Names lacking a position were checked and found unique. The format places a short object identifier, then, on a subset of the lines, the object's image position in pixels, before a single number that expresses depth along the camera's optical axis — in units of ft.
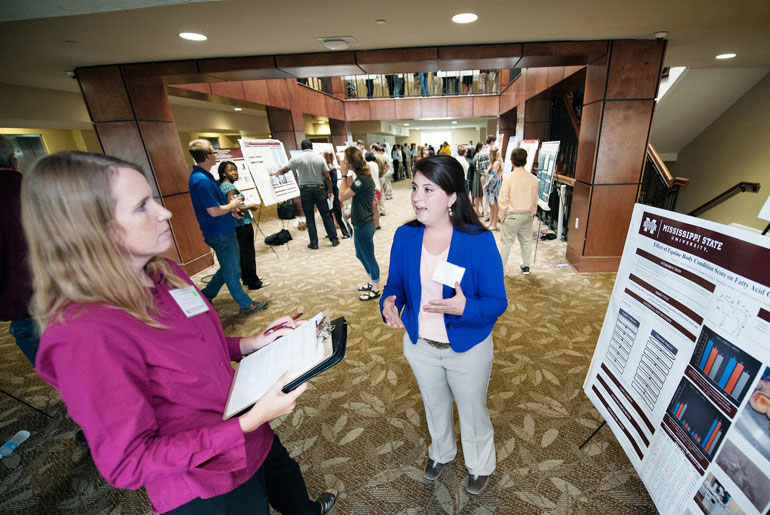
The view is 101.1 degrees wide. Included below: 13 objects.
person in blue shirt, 9.70
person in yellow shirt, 12.14
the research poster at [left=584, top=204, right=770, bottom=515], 2.78
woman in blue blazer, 4.20
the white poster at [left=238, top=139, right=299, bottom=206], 15.76
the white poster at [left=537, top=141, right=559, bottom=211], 14.64
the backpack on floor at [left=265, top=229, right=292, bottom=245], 19.74
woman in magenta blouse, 2.04
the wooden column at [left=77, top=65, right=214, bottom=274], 12.39
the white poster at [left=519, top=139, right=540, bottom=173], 17.10
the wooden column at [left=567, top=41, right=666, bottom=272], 11.11
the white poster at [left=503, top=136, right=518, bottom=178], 22.04
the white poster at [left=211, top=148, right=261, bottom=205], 16.06
